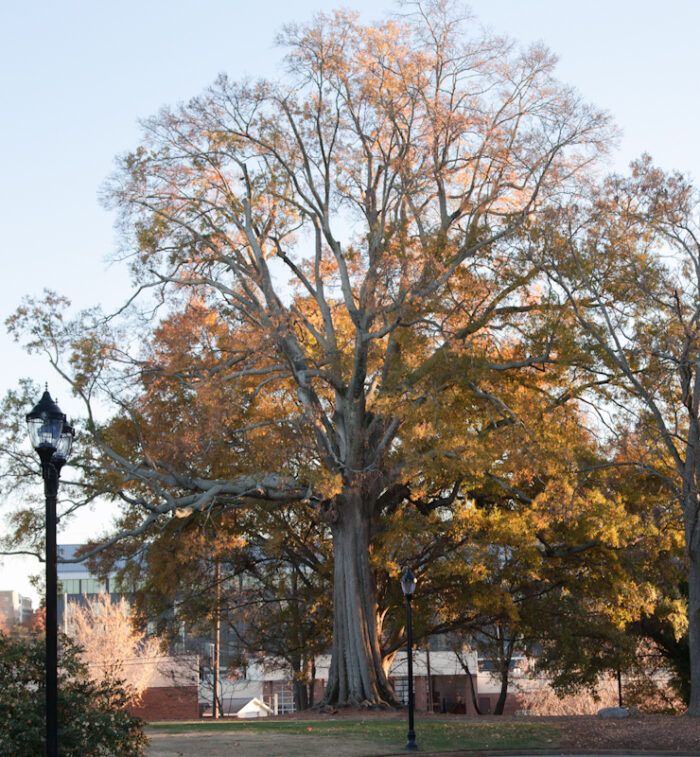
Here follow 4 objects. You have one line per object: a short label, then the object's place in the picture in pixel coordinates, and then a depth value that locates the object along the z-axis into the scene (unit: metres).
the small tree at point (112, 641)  59.72
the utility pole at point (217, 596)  39.75
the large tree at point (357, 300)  30.44
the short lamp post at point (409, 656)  19.45
